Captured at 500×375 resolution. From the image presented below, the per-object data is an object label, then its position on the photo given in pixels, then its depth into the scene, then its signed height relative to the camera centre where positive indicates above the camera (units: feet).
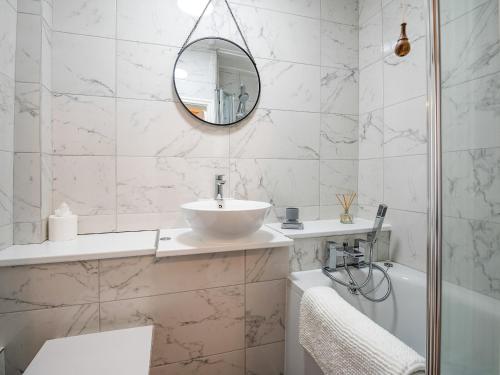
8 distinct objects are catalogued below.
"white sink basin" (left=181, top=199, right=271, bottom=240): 3.40 -0.46
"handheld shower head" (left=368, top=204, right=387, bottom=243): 4.39 -0.59
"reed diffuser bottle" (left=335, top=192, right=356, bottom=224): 5.47 -0.38
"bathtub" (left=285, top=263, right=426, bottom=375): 3.94 -2.05
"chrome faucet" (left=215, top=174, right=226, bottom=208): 4.70 +0.06
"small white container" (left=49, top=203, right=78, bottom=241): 3.98 -0.61
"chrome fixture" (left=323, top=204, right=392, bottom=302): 4.33 -1.31
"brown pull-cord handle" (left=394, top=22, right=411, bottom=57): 3.56 +2.15
